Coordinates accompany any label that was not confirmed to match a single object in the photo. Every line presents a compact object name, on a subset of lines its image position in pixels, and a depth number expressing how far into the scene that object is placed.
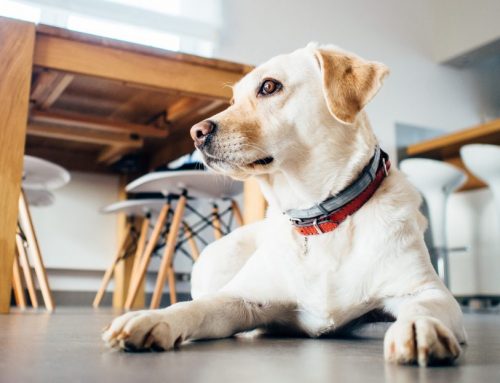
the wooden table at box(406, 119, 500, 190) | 3.67
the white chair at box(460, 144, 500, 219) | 3.31
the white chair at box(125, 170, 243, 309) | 2.46
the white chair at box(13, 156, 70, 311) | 2.37
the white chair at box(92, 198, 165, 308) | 3.07
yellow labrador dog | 1.08
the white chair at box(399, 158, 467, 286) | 3.69
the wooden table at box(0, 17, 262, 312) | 1.91
